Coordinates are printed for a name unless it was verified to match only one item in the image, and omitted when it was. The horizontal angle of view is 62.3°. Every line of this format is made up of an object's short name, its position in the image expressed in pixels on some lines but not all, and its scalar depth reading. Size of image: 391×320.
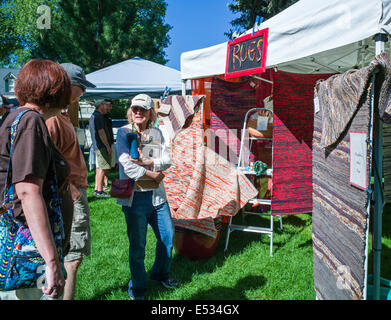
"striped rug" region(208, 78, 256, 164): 4.03
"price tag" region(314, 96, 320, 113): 2.25
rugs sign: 2.95
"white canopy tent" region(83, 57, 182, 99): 8.38
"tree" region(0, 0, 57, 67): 24.51
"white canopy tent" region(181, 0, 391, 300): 1.85
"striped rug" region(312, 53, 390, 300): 1.59
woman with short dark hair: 1.11
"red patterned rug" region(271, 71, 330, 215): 3.34
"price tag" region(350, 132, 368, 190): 1.55
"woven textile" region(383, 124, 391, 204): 2.08
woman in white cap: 2.37
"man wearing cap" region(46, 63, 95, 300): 1.86
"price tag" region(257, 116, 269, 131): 3.69
